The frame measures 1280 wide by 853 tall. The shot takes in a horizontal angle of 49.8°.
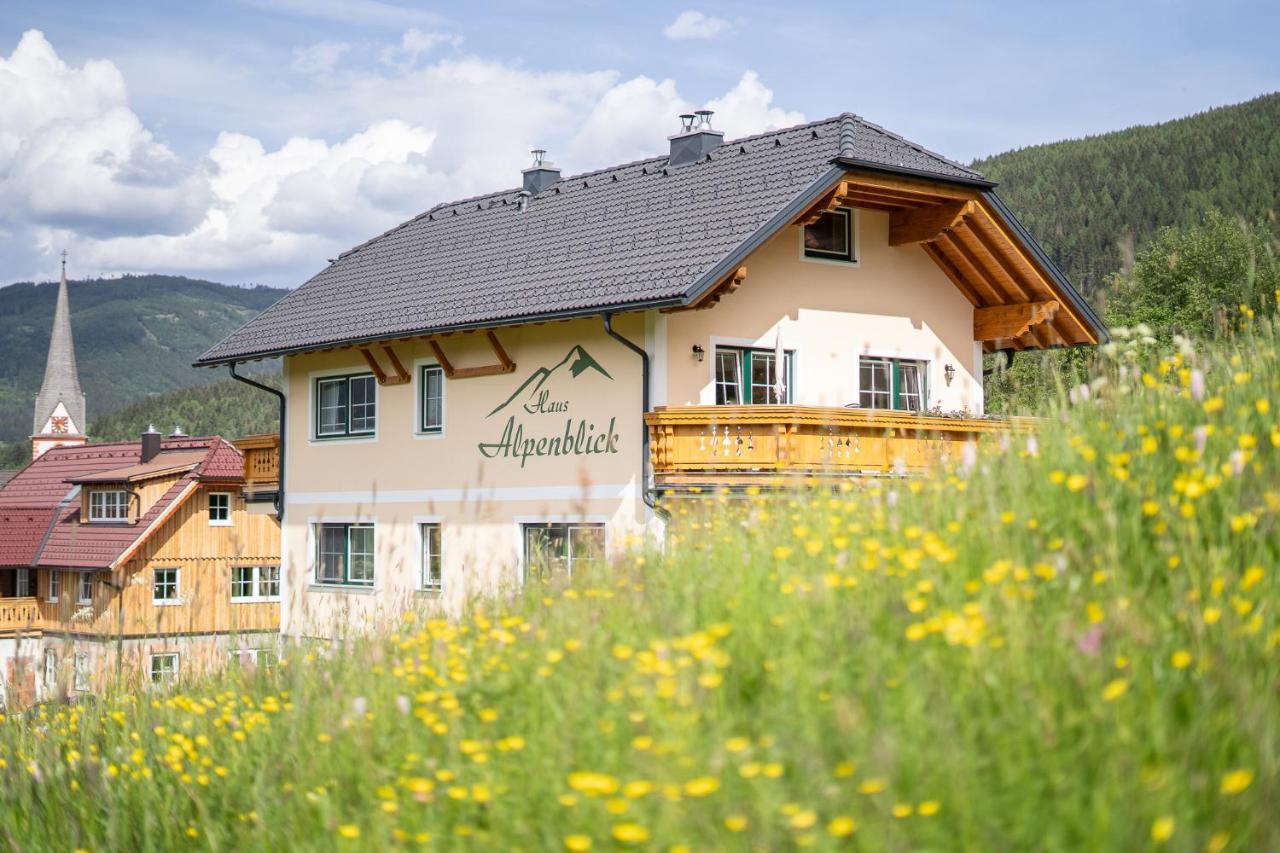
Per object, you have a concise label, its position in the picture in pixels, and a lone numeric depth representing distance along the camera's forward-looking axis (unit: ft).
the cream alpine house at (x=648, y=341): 58.95
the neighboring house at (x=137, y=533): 130.22
